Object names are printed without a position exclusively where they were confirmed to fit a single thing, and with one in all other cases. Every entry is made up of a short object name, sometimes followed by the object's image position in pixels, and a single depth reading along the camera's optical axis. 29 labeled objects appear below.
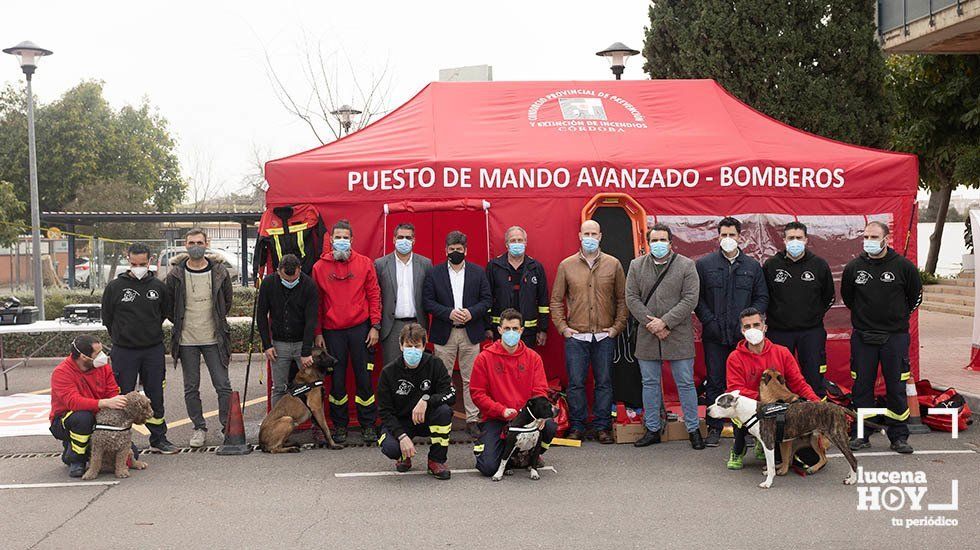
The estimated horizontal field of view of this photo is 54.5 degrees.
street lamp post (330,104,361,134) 20.33
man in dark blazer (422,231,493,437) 8.73
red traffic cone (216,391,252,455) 8.24
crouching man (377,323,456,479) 7.33
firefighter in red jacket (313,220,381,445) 8.64
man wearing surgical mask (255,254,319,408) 8.48
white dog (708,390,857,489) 6.93
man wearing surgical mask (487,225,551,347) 8.84
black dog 7.23
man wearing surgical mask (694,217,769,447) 8.38
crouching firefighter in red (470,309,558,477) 7.37
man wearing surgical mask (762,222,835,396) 8.34
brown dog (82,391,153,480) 7.43
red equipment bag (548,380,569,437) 8.63
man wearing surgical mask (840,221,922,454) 8.08
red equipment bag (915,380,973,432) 8.74
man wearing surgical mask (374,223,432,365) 8.94
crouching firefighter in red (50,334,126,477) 7.46
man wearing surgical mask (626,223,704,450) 8.27
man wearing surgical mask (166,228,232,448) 8.59
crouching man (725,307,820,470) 7.58
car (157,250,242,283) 19.98
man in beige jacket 8.59
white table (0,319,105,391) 11.56
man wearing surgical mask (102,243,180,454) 8.27
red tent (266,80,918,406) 9.41
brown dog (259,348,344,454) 8.23
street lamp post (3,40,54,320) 14.71
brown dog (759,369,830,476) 7.18
